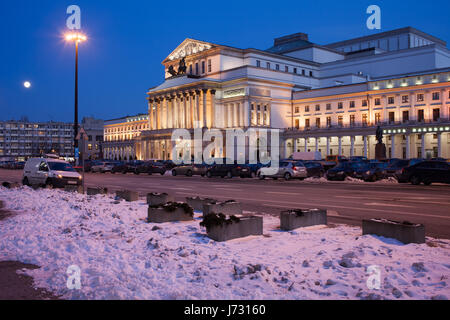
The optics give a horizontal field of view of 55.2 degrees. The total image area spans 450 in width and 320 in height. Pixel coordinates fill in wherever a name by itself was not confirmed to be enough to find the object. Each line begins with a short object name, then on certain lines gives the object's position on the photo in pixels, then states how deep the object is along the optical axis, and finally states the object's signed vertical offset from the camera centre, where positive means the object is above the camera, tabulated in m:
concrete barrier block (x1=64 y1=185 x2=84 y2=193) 19.71 -1.31
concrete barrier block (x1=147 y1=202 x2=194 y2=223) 10.65 -1.36
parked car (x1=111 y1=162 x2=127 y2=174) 55.09 -1.11
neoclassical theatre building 73.50 +12.11
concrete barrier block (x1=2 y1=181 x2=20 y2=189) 21.94 -1.25
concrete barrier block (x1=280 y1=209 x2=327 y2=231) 9.50 -1.40
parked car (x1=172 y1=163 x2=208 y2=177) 42.97 -1.16
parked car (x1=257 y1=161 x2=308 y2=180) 34.56 -1.14
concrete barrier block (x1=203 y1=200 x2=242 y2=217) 11.10 -1.29
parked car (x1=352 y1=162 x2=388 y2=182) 32.12 -1.23
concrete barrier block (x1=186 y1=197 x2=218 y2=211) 13.06 -1.34
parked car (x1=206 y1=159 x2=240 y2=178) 39.53 -1.21
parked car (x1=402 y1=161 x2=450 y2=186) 27.08 -1.15
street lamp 29.40 +8.39
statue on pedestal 51.44 +0.79
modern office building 180.00 +9.96
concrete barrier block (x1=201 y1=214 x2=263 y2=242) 8.24 -1.37
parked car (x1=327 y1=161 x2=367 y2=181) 32.93 -1.12
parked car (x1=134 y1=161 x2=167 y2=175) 49.41 -1.05
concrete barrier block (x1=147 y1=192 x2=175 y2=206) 13.62 -1.25
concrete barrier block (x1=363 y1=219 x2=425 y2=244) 7.75 -1.40
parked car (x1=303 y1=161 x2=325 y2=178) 37.28 -1.16
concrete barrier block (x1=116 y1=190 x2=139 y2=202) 15.69 -1.34
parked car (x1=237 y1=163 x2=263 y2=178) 39.38 -1.22
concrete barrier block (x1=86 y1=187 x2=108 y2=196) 18.13 -1.33
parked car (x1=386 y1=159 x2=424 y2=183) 32.35 -0.90
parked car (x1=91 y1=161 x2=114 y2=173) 58.00 -0.99
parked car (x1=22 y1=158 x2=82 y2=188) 23.27 -0.71
